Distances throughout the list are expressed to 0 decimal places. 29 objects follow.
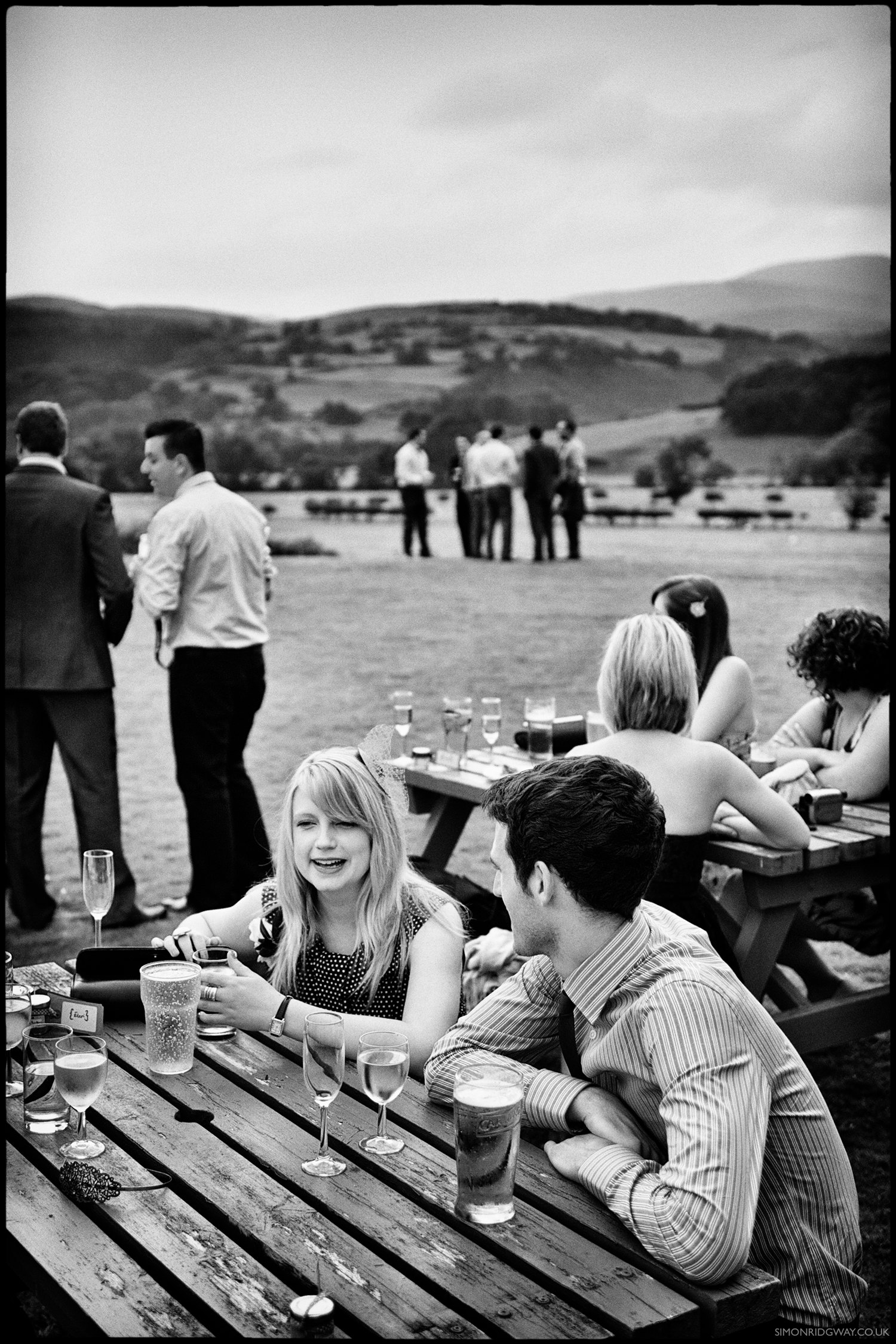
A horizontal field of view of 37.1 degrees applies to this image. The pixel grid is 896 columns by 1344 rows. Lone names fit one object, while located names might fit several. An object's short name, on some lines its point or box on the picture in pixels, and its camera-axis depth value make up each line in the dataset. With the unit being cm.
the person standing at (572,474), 1620
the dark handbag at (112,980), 226
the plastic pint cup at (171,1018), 202
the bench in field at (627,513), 2472
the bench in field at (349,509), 2512
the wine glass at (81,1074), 172
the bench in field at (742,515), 2459
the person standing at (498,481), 1558
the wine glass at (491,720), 434
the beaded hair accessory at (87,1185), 162
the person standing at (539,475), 1512
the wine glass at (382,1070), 170
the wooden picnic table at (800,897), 336
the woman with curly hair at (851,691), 380
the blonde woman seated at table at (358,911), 228
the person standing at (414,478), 1548
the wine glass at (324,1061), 170
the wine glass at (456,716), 422
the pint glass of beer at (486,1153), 155
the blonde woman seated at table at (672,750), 320
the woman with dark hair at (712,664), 405
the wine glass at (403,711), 436
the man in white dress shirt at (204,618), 480
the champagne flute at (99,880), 258
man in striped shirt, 160
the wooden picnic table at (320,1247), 138
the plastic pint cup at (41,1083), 184
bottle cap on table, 135
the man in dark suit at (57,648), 472
